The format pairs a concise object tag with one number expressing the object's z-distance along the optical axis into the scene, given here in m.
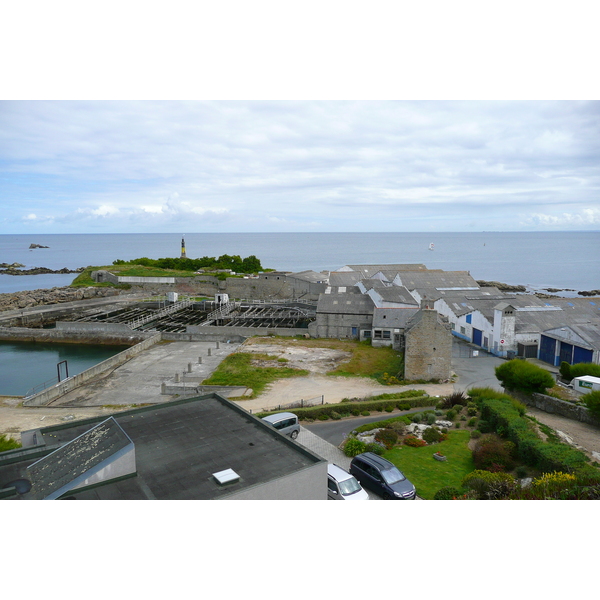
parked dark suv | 11.73
